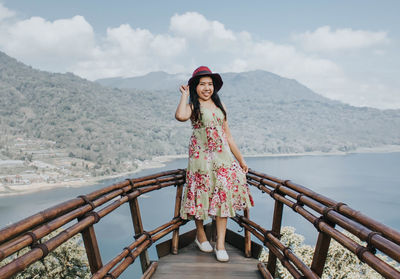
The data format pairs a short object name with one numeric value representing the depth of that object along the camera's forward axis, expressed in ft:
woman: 6.79
